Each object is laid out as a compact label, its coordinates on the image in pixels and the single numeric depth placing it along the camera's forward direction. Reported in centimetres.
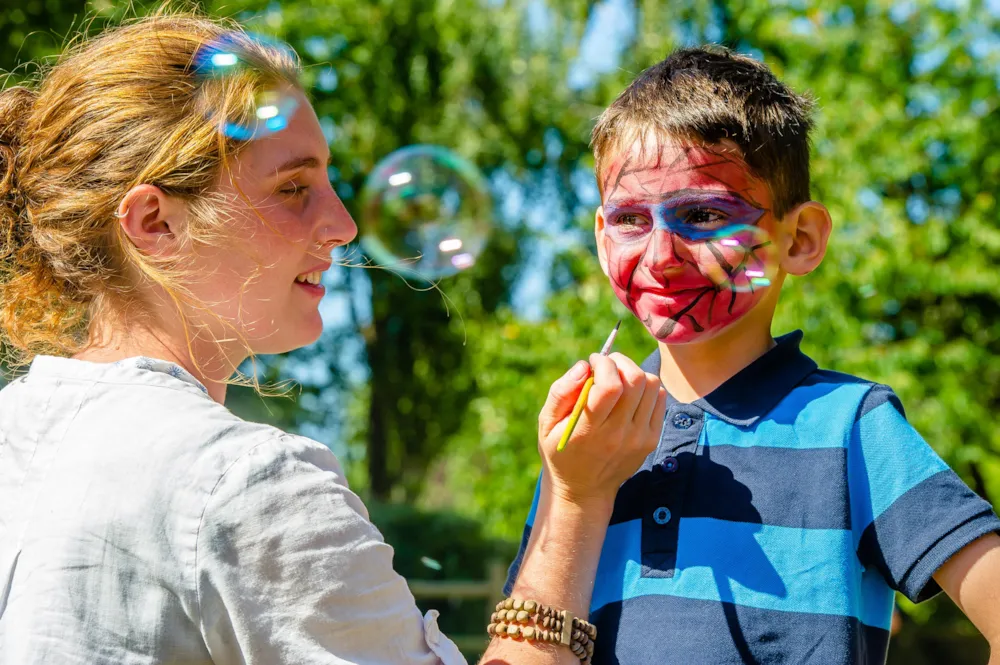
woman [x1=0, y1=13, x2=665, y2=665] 125
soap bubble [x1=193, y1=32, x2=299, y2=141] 153
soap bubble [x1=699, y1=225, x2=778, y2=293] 162
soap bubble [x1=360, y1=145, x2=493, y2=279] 276
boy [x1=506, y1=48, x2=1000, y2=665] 142
